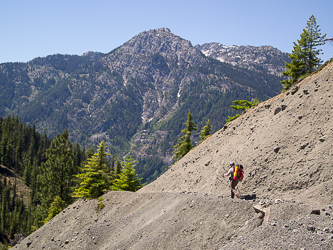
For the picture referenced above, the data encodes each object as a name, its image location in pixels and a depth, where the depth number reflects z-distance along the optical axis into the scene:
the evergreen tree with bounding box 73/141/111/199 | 23.66
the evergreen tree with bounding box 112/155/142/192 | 28.31
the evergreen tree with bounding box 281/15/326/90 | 29.03
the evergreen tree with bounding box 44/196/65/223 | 31.56
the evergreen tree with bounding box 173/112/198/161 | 43.69
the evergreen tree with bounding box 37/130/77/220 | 37.72
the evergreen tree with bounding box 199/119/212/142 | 43.78
